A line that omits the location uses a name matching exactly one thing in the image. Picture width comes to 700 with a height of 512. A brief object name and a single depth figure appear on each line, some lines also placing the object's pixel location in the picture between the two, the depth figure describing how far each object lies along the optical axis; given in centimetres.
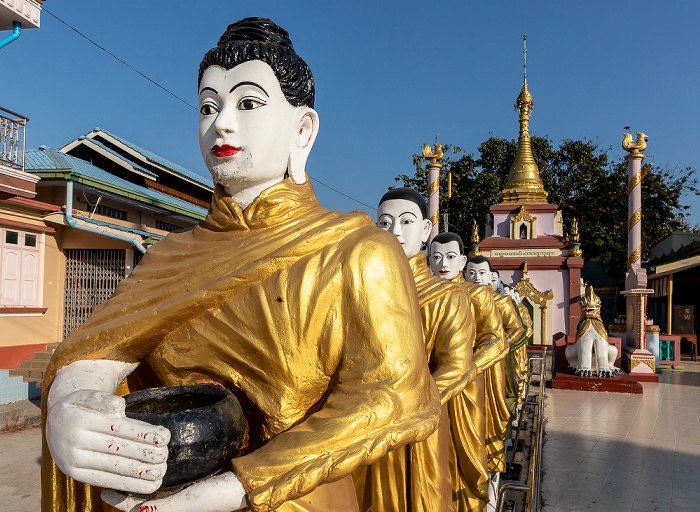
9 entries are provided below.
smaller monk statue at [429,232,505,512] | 345
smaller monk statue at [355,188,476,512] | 228
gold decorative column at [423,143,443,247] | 1404
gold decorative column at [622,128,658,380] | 1205
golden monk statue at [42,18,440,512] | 104
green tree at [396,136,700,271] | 2244
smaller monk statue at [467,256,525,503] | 438
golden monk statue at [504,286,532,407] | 680
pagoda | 1441
